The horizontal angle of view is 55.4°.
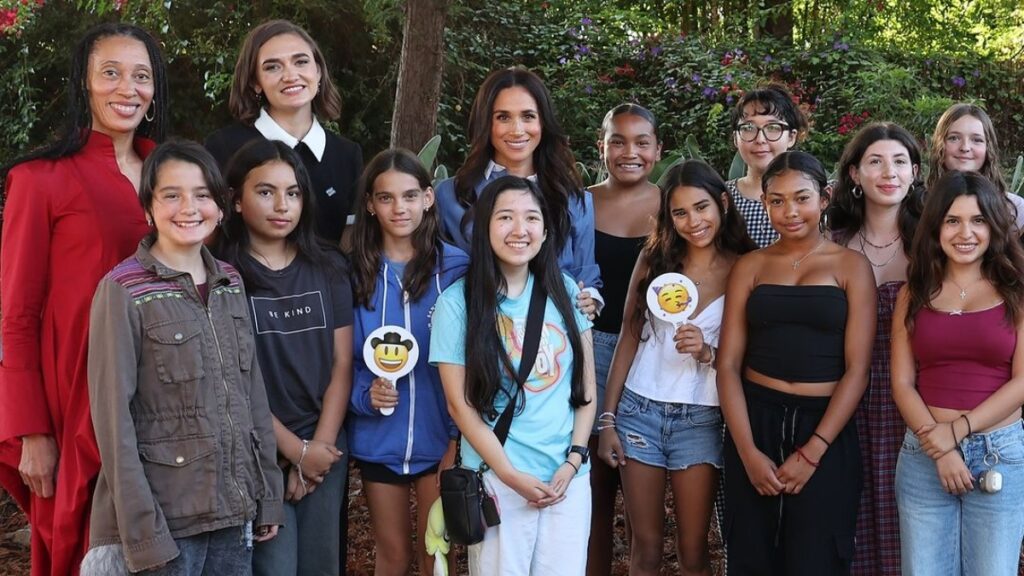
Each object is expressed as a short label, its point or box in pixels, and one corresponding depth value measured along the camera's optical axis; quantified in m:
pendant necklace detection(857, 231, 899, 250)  3.49
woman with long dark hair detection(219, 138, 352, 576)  3.08
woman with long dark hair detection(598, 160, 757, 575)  3.37
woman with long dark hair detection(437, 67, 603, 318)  3.54
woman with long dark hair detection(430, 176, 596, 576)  3.05
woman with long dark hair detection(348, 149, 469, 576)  3.23
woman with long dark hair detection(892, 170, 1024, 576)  3.01
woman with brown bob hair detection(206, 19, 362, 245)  3.40
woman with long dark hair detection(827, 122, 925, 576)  3.37
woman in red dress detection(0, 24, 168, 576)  2.75
